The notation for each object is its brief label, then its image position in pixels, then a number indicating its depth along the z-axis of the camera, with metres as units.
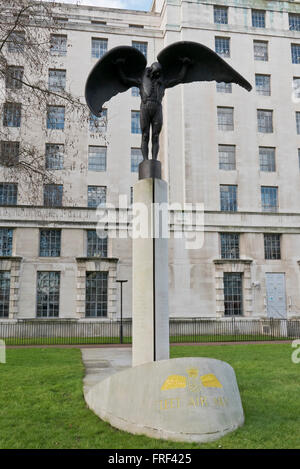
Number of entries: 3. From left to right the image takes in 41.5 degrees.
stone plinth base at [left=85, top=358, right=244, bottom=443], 6.20
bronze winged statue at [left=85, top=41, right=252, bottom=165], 9.38
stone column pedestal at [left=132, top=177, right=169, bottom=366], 8.44
